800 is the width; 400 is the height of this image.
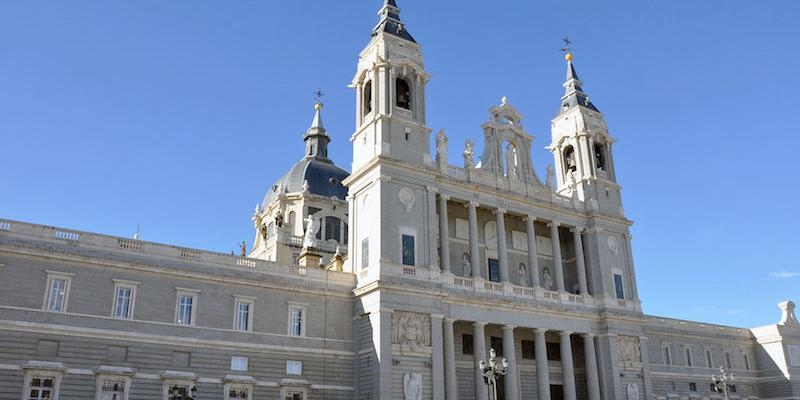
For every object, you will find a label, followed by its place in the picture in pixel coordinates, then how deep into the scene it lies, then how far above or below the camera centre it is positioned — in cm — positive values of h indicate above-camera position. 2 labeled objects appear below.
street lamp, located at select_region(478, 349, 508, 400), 3142 +318
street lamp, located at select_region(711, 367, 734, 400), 4602 +410
